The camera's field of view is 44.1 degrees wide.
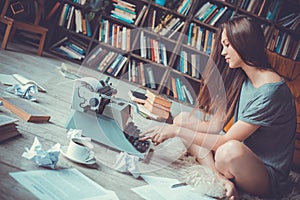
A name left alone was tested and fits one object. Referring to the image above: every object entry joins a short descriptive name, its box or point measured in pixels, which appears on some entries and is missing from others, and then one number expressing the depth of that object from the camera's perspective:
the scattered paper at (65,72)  3.01
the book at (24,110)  1.69
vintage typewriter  1.67
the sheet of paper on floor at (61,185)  1.12
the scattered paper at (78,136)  1.54
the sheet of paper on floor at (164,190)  1.40
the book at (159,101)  2.46
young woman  1.63
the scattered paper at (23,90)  2.03
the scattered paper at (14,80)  2.15
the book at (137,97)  2.62
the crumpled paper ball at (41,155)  1.29
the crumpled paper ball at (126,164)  1.51
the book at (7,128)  1.38
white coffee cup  1.44
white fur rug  1.59
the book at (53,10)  3.79
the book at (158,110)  2.49
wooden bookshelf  3.71
